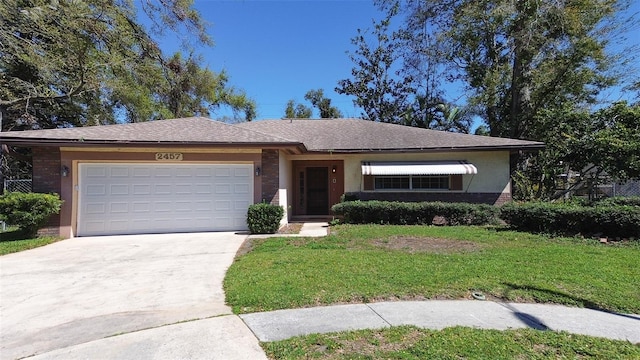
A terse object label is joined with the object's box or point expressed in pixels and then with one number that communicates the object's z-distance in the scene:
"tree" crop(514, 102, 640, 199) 12.80
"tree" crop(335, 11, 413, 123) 35.27
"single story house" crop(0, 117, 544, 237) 11.83
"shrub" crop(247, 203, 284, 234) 12.09
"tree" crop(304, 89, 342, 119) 40.56
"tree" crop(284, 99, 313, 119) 41.16
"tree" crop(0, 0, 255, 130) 16.20
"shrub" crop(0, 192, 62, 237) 10.49
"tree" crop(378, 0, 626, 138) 20.22
